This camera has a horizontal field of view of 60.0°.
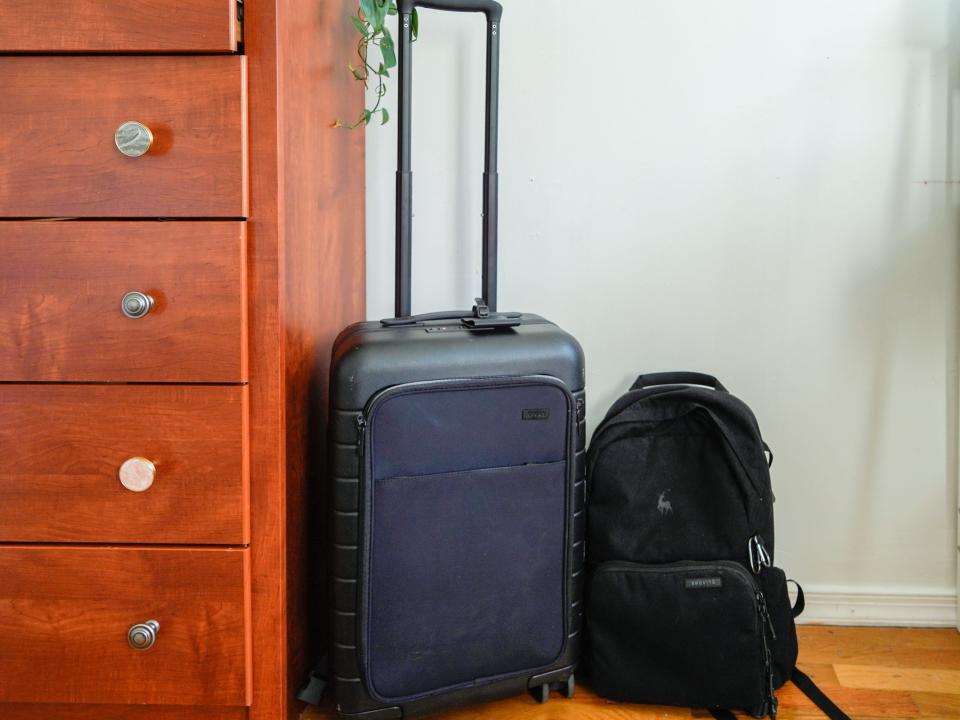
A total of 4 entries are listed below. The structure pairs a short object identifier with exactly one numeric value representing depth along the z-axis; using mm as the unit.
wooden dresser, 925
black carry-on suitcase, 1005
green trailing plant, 1132
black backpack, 1136
